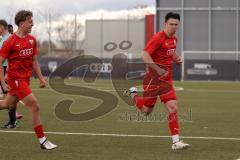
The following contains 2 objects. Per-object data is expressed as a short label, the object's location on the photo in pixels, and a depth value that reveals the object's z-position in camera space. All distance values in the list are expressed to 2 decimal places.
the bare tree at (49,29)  70.61
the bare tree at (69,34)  85.06
